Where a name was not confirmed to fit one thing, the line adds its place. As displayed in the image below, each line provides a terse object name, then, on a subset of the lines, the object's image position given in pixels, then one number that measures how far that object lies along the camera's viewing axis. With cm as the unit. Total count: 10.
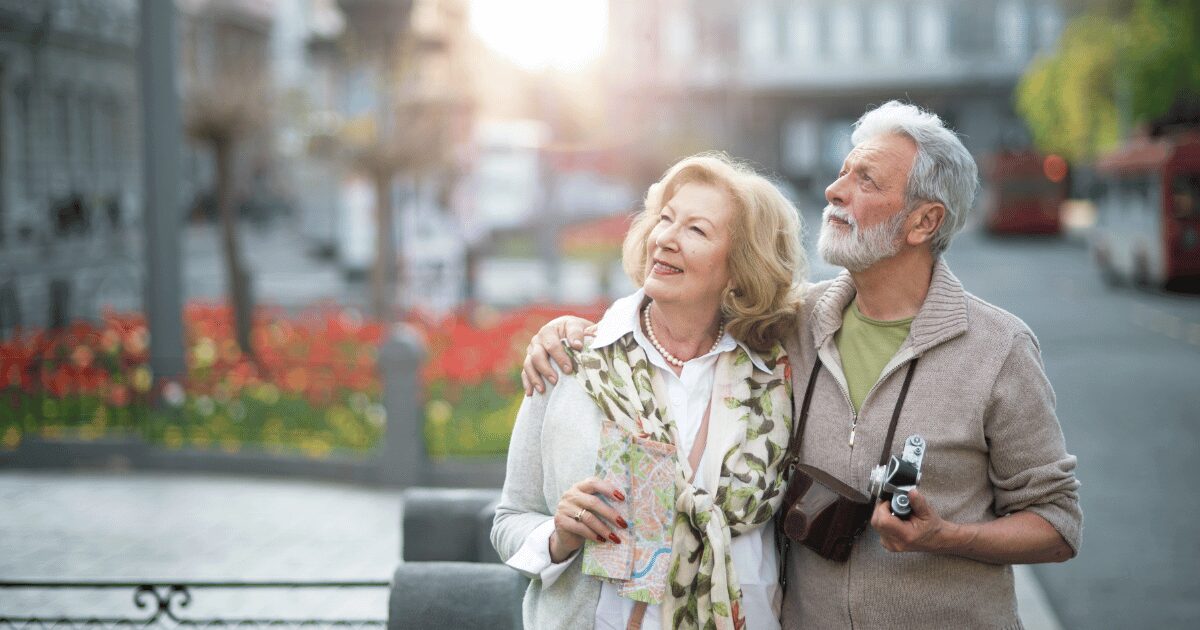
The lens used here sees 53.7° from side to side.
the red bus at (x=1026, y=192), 4256
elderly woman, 269
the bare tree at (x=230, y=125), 1171
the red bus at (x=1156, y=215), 2348
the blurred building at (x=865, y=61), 7125
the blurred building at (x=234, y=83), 1214
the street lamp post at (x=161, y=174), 1041
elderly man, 266
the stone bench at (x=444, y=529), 404
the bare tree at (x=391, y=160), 1214
